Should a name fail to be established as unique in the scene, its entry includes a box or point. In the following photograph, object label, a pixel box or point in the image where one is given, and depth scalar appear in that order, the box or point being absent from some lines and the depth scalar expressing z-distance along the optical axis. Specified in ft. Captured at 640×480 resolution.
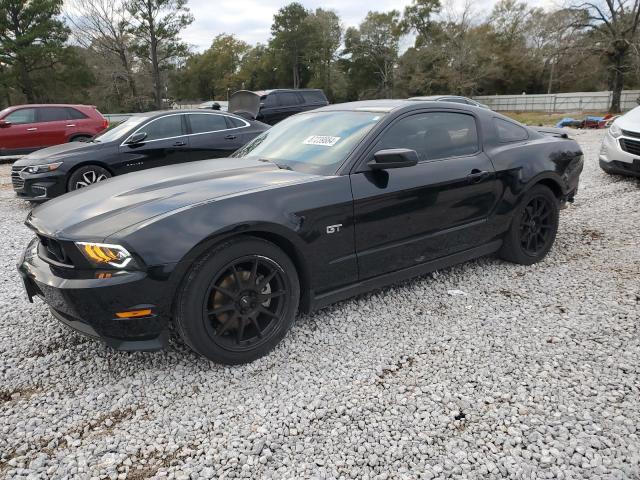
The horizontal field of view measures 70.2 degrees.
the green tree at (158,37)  104.94
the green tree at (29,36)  103.19
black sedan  21.83
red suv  36.88
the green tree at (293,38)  189.47
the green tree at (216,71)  217.15
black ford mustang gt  7.89
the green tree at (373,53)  183.01
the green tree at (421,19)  185.88
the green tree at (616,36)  97.76
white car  24.06
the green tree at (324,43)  186.19
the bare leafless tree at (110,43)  103.40
